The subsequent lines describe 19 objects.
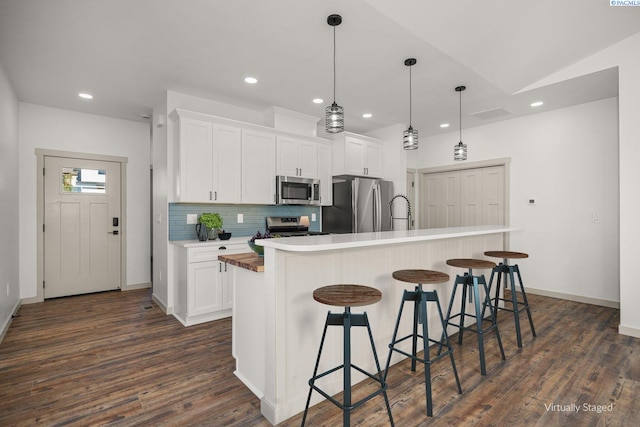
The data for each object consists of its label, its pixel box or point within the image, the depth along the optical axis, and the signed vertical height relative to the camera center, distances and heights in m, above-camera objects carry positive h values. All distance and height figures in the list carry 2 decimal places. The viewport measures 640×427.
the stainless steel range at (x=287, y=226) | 4.63 -0.18
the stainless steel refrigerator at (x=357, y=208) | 4.91 +0.09
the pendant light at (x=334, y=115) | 2.47 +0.76
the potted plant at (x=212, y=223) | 3.85 -0.10
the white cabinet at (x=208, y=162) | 3.65 +0.62
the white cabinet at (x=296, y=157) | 4.48 +0.82
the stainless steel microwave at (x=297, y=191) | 4.45 +0.34
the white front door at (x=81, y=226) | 4.42 -0.16
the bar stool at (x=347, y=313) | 1.61 -0.52
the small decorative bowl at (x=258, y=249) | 2.26 -0.24
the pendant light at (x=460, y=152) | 3.66 +0.70
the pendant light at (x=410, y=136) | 3.13 +0.76
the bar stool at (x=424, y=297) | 1.94 -0.56
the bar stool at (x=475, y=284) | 2.41 -0.57
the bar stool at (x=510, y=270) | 2.87 -0.55
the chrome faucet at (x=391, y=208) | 5.32 +0.08
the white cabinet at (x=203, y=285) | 3.45 -0.78
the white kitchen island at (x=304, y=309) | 1.87 -0.62
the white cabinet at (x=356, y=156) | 4.98 +0.93
